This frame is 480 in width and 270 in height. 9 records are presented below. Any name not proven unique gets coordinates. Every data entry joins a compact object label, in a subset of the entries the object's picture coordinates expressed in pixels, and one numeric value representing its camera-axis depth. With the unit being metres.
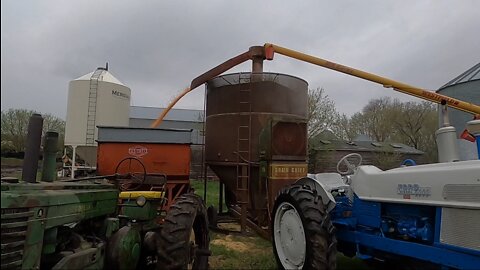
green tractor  2.79
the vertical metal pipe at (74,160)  13.41
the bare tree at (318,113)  28.36
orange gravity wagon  9.01
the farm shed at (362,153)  28.44
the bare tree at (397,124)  40.28
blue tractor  3.68
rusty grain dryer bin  8.49
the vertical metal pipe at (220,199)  10.14
